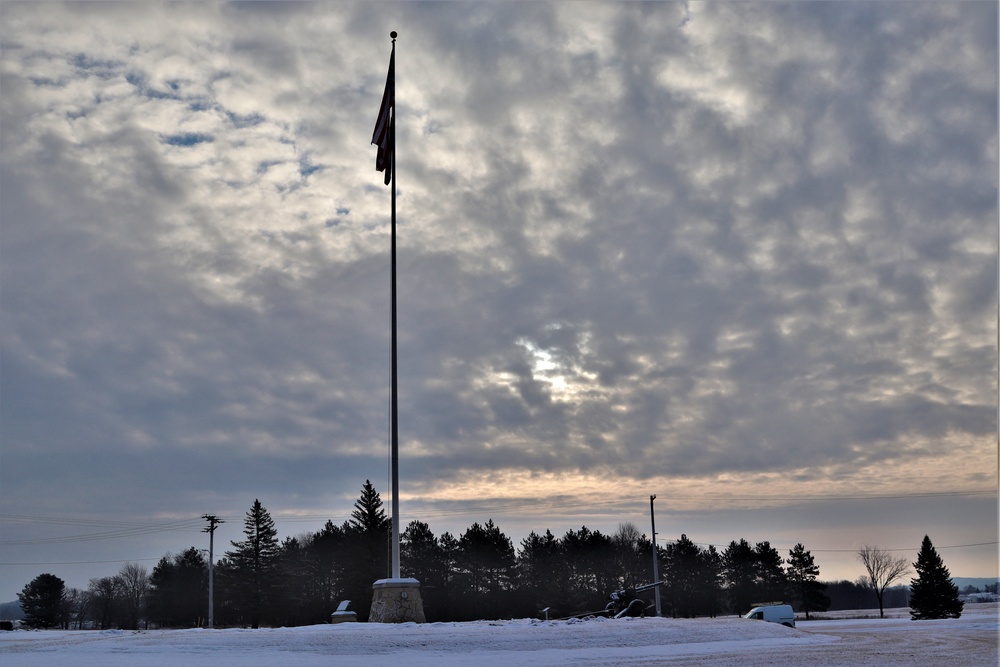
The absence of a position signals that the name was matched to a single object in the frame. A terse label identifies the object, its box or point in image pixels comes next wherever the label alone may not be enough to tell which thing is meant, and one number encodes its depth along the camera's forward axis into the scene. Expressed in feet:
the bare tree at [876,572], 308.81
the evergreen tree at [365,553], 255.29
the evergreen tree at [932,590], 245.86
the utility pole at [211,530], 230.68
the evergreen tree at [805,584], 320.91
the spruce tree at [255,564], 265.54
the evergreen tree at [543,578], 276.82
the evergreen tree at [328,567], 269.03
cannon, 109.91
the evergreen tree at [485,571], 276.41
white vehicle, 156.35
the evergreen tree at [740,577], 331.57
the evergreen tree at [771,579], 330.13
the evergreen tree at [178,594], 294.46
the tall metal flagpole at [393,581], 92.43
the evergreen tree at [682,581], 325.83
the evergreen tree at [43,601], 291.38
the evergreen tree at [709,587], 329.11
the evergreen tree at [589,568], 295.69
